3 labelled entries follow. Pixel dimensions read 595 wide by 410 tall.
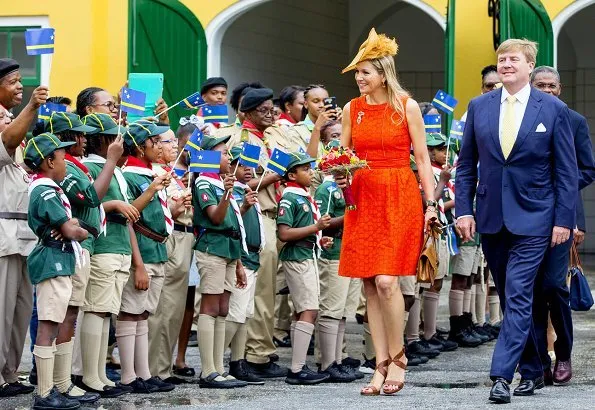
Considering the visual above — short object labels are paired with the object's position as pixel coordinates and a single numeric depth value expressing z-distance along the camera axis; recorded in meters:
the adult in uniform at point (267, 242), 9.60
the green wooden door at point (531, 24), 14.27
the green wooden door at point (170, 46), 14.64
